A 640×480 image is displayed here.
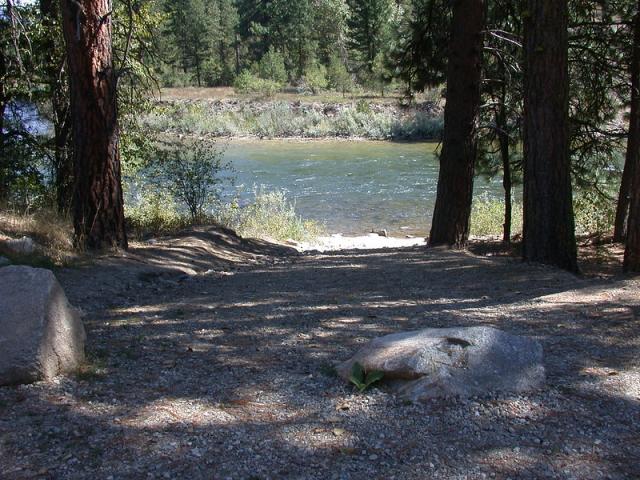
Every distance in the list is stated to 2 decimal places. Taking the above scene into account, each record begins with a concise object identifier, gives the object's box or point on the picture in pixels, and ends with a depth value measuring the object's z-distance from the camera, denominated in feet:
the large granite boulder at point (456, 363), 12.40
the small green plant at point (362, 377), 12.76
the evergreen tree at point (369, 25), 196.34
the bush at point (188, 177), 44.98
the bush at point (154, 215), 40.68
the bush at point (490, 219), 65.67
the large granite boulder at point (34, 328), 12.51
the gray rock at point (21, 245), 24.19
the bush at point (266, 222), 51.83
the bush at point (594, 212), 47.39
